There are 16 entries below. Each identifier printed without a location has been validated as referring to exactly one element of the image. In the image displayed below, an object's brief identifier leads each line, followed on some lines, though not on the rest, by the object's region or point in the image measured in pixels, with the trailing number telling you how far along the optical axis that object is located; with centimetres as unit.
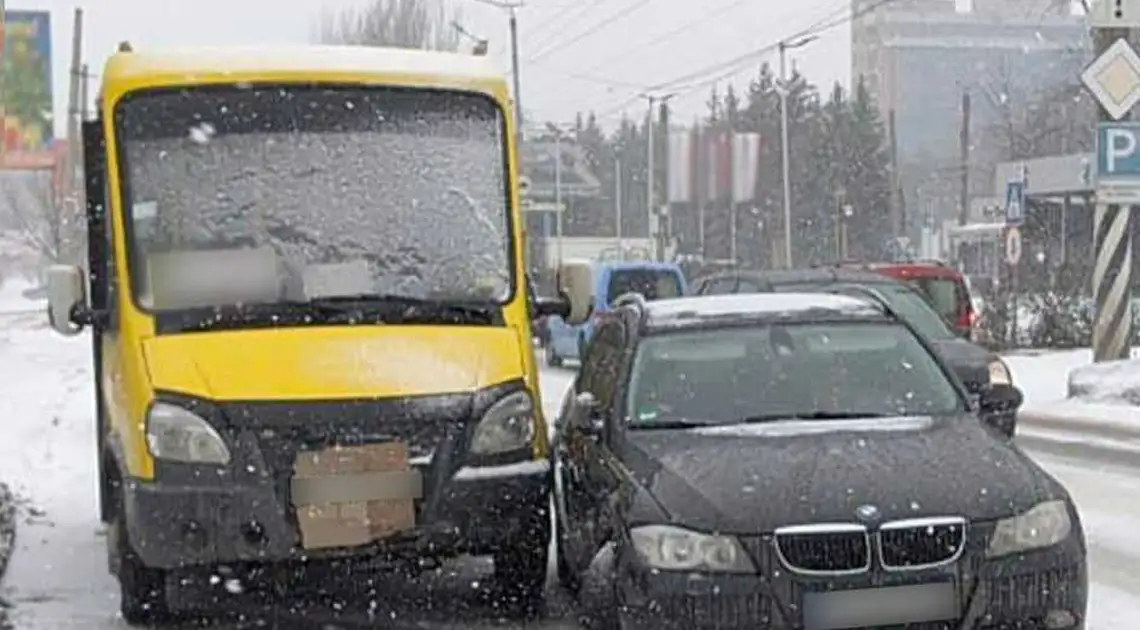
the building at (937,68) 10725
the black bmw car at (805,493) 651
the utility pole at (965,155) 7132
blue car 2723
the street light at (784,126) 5821
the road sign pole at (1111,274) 2088
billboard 2630
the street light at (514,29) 4931
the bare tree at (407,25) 5050
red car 2156
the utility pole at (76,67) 4525
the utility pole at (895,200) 7900
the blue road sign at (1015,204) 2844
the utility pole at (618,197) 8344
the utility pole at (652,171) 6502
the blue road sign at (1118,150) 2038
